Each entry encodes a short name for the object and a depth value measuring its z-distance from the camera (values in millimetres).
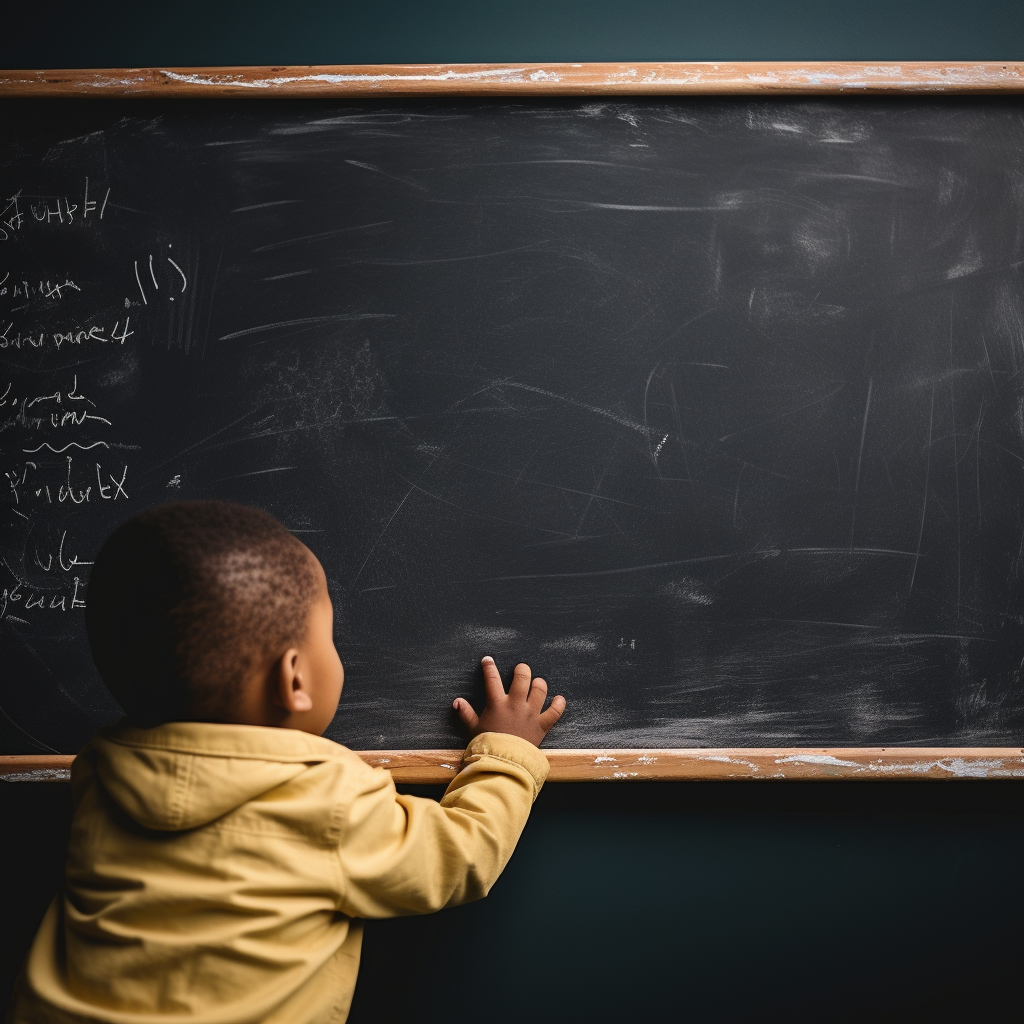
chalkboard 1198
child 792
